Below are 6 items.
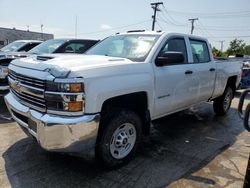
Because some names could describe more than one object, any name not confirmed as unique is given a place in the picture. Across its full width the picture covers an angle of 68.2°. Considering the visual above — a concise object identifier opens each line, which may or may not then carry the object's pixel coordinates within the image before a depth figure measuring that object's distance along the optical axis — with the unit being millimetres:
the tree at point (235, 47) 40321
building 26620
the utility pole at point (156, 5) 22605
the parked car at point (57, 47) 4419
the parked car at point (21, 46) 6209
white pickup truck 2042
